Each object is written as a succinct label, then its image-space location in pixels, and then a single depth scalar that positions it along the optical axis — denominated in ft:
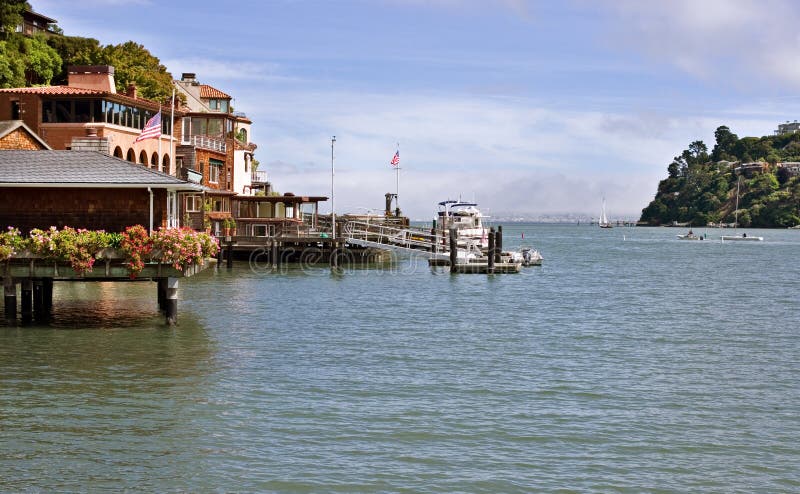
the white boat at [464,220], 290.56
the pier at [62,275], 110.01
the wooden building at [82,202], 114.93
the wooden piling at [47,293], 125.90
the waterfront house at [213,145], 272.72
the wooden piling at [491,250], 217.77
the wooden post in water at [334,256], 244.38
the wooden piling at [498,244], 231.91
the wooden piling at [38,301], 126.00
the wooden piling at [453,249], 220.02
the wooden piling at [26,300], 118.42
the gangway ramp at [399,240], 229.45
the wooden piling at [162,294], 126.72
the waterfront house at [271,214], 288.71
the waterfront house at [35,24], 330.83
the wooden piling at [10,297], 111.96
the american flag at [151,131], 123.85
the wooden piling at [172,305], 117.50
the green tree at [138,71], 285.02
